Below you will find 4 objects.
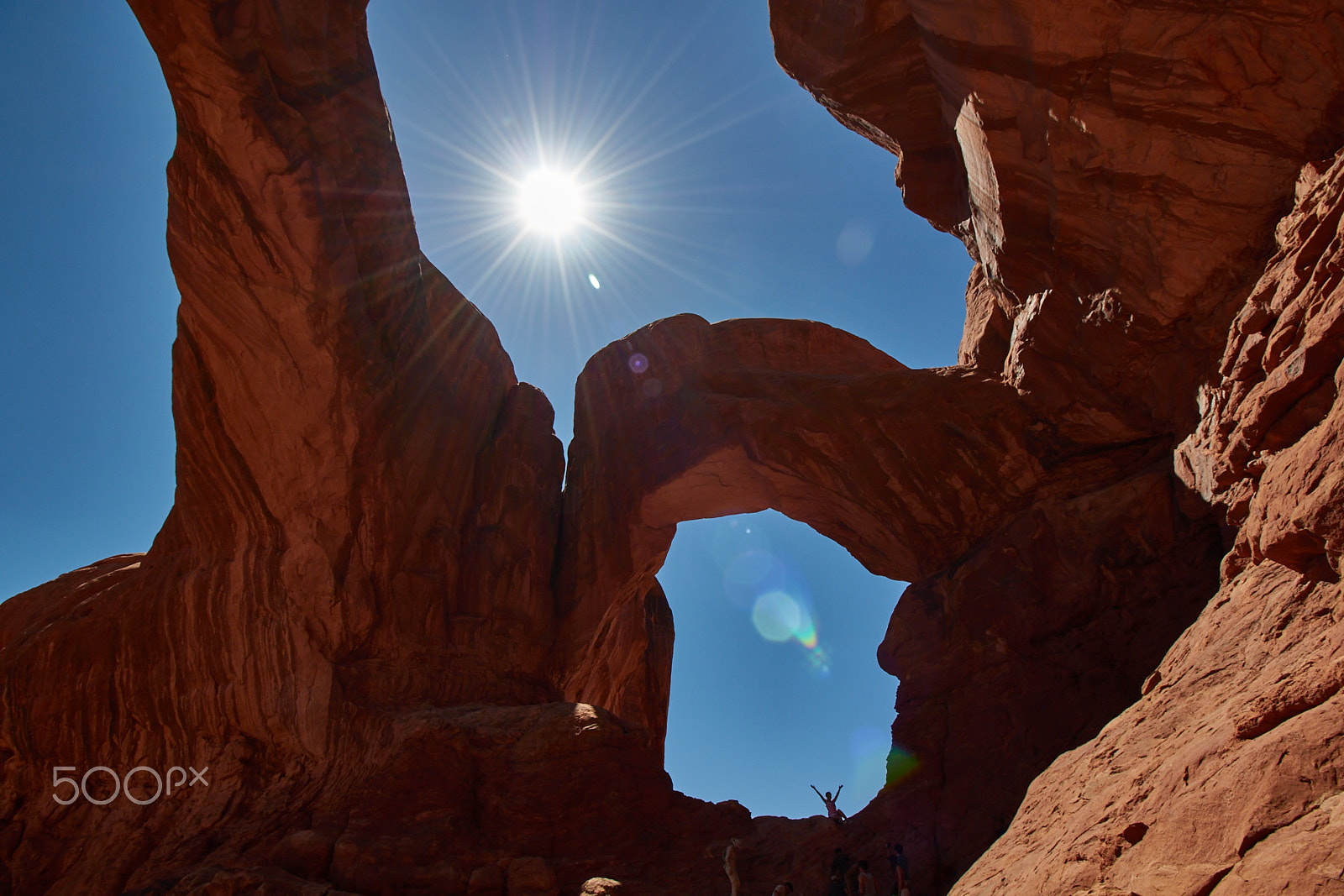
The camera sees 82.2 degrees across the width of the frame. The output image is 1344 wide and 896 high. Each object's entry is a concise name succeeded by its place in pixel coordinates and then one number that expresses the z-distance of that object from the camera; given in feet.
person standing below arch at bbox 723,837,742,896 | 40.96
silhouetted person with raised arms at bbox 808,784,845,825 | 49.24
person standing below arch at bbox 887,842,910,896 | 39.43
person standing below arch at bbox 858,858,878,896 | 38.32
